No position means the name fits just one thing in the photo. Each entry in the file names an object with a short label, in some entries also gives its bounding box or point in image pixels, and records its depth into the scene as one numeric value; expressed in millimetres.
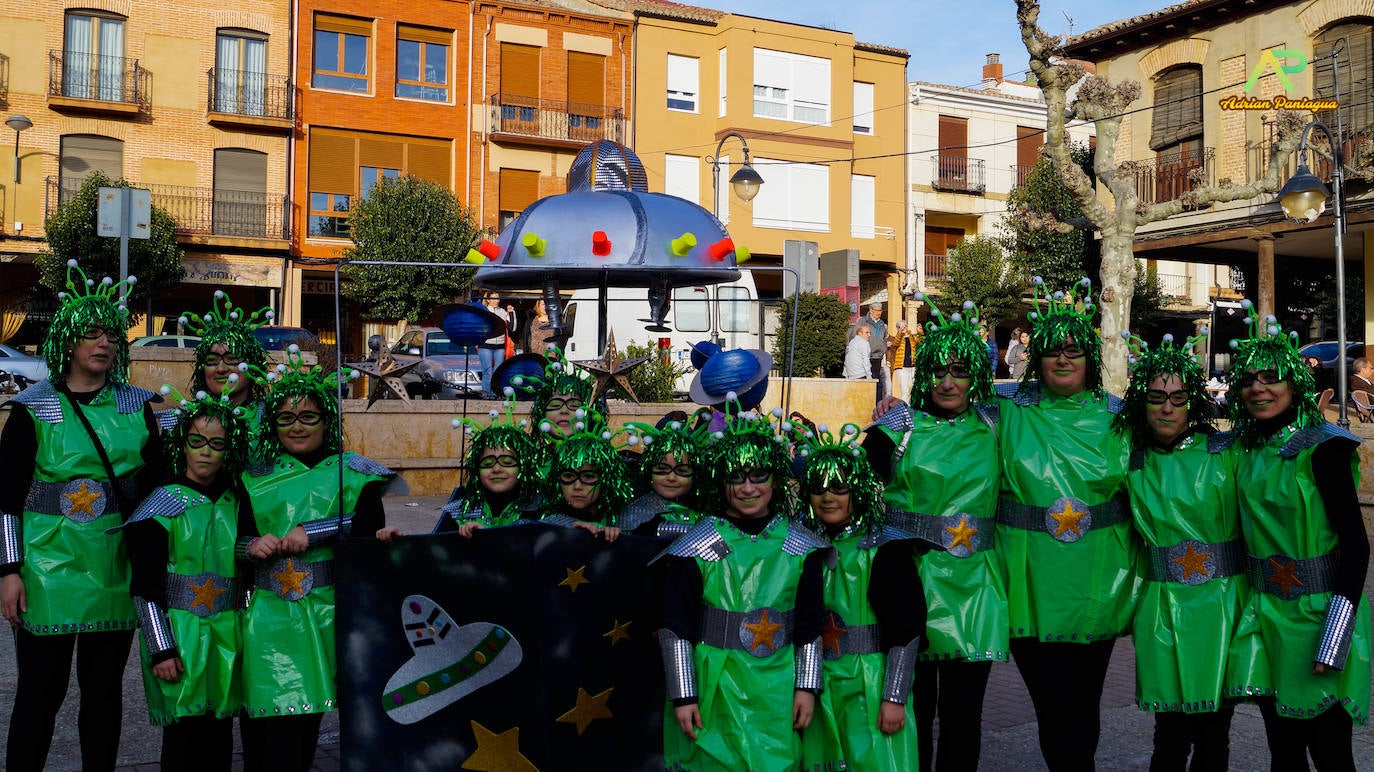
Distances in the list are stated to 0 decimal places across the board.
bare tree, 18328
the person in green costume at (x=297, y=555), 4270
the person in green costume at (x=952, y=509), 4430
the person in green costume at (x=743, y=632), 4016
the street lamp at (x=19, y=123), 26589
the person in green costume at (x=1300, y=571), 4074
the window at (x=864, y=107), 35969
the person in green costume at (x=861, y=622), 4145
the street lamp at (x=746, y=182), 19219
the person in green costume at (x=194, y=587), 4223
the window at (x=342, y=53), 30594
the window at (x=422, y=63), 31344
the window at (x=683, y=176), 33406
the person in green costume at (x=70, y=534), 4414
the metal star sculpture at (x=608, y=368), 7237
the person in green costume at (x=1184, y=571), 4285
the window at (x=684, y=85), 33781
